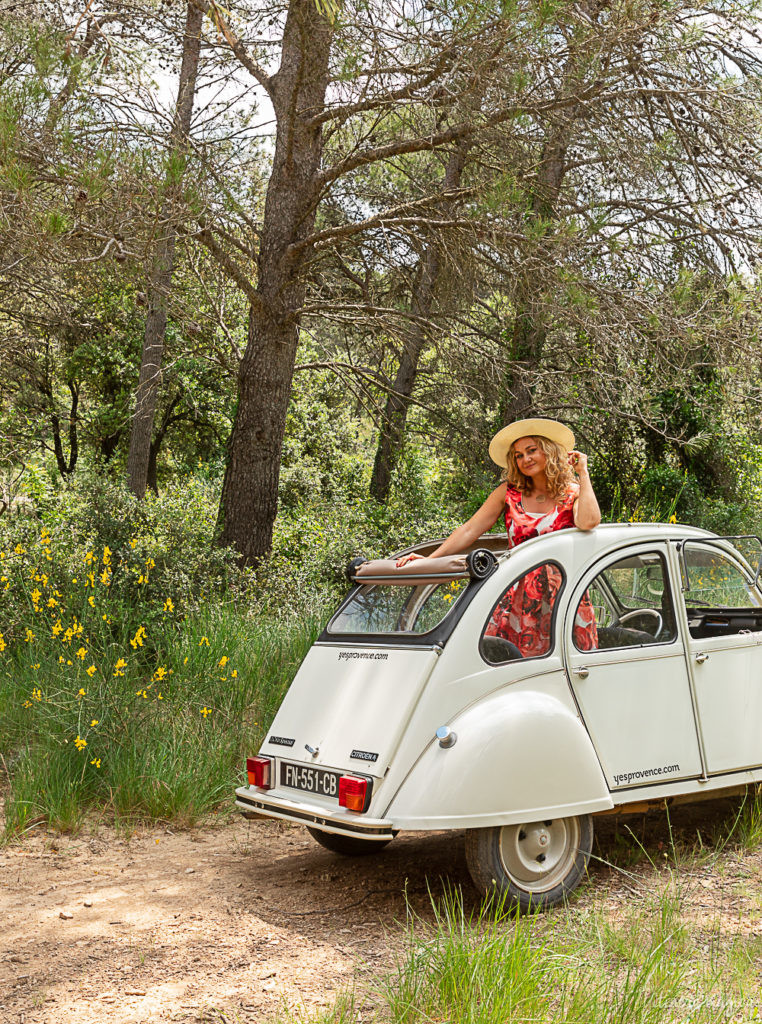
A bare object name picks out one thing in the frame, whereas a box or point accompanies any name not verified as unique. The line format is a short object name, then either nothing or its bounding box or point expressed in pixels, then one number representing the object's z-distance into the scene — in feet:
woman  16.25
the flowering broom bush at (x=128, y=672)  20.90
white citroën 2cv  14.69
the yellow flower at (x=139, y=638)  22.77
